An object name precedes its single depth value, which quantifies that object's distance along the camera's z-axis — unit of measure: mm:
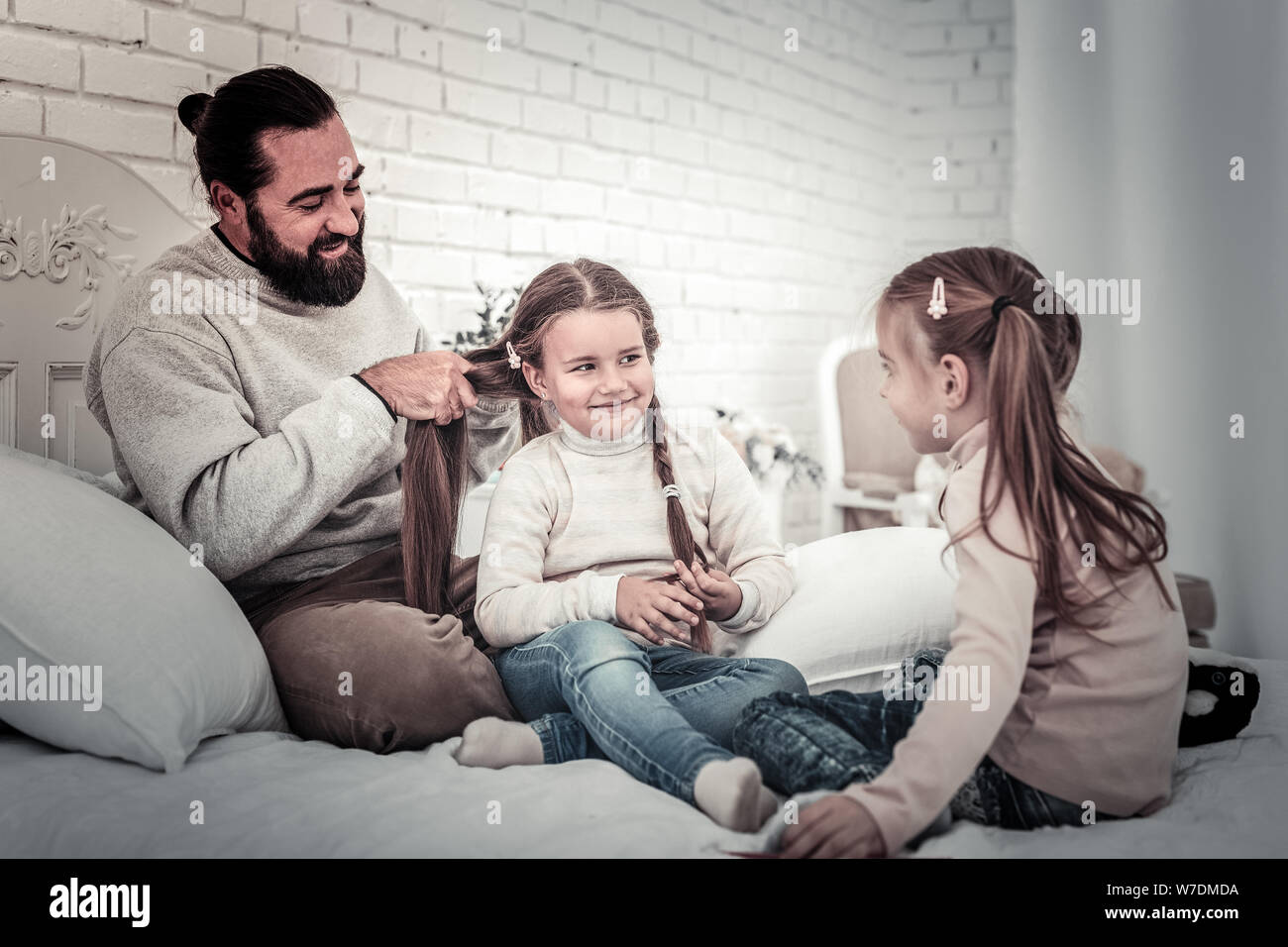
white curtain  1777
